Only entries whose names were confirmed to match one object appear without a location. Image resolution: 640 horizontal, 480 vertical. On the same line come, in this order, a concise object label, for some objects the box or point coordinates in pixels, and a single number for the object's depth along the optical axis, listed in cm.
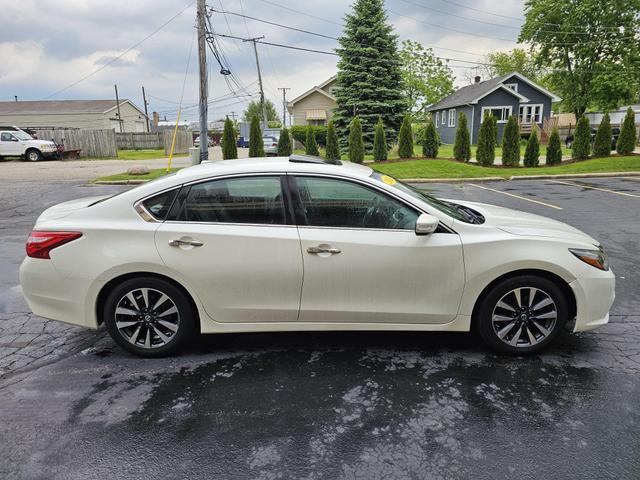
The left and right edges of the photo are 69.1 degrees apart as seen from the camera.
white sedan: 346
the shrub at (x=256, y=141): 1998
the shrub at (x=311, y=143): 2077
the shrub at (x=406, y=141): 2036
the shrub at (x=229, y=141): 1967
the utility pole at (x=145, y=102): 7681
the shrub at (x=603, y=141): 2031
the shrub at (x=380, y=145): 2028
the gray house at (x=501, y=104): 3722
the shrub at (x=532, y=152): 1905
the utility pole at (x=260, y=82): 4428
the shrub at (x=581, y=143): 2016
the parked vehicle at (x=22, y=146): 2744
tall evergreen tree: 2766
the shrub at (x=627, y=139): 2027
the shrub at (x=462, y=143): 1977
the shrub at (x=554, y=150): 1964
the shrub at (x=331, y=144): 1997
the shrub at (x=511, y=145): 1934
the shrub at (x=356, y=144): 1995
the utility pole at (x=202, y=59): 1834
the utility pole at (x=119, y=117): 5230
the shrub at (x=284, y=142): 2092
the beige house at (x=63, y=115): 4997
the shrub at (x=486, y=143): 1914
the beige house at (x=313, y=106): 4881
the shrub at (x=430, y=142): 2011
